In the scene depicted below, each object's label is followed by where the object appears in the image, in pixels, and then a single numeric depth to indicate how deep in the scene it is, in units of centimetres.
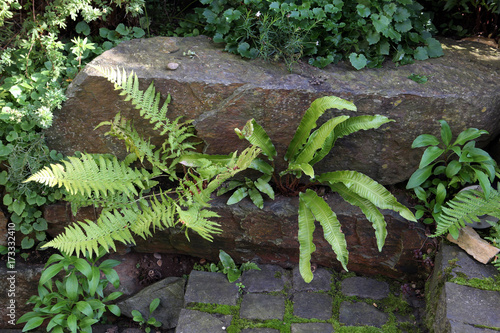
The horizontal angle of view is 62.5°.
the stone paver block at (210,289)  316
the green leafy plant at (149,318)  317
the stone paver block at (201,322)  294
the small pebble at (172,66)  313
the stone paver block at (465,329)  252
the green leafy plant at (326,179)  281
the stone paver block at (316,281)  329
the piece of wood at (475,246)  283
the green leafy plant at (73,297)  296
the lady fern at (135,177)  274
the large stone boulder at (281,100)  306
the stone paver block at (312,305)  306
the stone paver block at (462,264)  285
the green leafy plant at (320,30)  317
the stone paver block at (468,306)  259
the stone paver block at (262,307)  305
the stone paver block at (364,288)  324
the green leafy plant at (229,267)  337
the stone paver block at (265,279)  328
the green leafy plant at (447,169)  296
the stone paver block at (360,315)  300
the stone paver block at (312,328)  294
